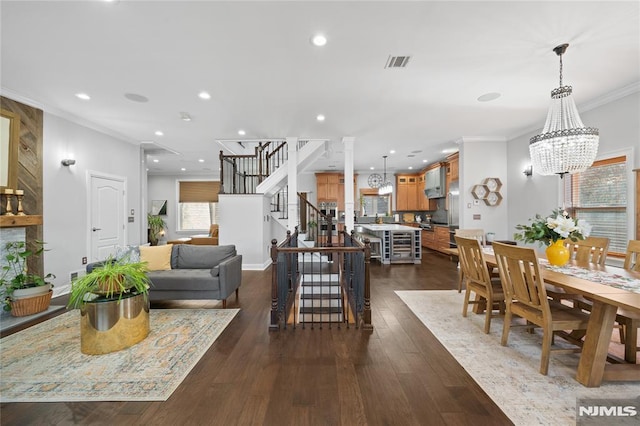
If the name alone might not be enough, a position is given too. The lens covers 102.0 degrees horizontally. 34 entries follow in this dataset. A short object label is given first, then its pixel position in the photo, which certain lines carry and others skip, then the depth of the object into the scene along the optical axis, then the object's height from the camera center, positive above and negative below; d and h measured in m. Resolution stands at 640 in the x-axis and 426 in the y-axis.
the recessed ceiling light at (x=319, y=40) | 2.45 +1.67
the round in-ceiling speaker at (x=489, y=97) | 3.72 +1.70
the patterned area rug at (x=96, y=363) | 1.90 -1.31
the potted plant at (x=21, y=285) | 3.26 -0.95
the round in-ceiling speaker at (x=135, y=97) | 3.69 +1.69
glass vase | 2.58 -0.41
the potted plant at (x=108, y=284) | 2.40 -0.68
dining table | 1.80 -0.80
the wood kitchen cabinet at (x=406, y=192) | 9.93 +0.80
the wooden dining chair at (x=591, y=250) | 2.79 -0.43
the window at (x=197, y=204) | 10.21 +0.36
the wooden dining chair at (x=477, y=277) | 2.74 -0.73
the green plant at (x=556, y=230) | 2.46 -0.17
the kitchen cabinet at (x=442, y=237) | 7.37 -0.72
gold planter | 2.38 -1.05
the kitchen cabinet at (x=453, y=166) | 6.73 +1.24
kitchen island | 6.52 -0.85
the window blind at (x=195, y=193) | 10.21 +0.79
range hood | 8.01 +0.99
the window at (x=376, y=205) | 10.28 +0.31
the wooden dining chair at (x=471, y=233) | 4.37 -0.35
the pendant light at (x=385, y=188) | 8.22 +0.81
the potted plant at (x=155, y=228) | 9.55 -0.54
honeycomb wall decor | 5.84 +0.49
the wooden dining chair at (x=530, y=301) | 2.05 -0.76
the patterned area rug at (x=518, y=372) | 1.72 -1.30
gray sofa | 3.47 -0.95
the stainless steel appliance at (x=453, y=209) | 6.48 +0.10
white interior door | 4.94 -0.04
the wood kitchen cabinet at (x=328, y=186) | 9.67 +1.01
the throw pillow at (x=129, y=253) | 3.77 -0.59
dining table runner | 1.94 -0.54
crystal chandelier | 2.54 +0.68
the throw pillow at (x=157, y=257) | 3.86 -0.66
